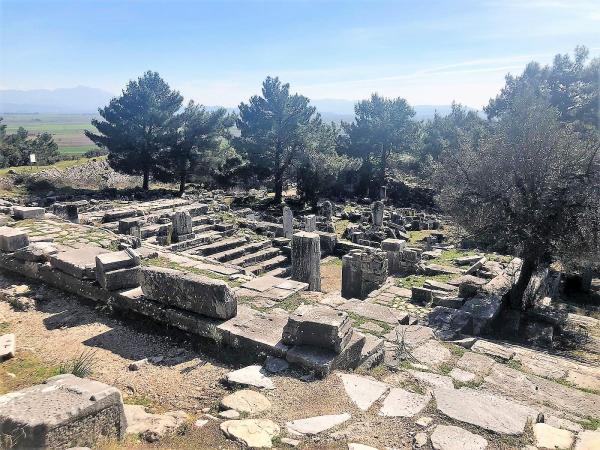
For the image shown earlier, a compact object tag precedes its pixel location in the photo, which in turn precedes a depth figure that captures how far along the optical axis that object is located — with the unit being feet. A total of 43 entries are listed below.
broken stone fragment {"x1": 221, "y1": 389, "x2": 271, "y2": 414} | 14.78
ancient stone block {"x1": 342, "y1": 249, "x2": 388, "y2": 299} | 40.37
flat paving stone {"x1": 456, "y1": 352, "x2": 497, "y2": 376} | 20.53
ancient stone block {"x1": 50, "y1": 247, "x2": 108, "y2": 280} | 25.89
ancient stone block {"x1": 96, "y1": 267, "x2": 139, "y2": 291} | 24.17
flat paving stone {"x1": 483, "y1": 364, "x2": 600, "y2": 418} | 18.28
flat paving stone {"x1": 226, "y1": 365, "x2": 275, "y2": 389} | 16.44
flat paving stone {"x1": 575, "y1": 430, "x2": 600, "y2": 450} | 13.76
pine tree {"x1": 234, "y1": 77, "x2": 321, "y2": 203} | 98.27
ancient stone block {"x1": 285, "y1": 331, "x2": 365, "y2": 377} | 17.16
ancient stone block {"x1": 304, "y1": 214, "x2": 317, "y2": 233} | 65.23
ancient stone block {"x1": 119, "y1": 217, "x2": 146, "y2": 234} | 51.42
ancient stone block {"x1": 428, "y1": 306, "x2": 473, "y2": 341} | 28.73
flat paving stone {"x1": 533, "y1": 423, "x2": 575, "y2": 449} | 13.65
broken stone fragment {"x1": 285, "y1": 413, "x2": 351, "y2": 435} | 13.51
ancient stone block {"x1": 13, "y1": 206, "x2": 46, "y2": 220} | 43.04
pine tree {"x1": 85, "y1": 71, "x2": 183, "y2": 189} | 92.17
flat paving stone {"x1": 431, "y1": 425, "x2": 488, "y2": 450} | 12.96
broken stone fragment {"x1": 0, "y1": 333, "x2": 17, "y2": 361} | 18.93
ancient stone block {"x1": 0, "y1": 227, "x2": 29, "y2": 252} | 29.60
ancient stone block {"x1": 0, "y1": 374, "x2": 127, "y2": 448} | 11.20
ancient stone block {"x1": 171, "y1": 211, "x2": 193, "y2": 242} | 53.88
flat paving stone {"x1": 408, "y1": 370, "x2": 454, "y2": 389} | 17.66
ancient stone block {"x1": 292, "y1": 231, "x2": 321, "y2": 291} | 38.58
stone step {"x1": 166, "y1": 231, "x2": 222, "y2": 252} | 51.16
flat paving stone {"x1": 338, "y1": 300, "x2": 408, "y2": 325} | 26.50
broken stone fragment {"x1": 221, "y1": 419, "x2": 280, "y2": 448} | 12.82
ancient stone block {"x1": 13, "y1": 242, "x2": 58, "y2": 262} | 28.66
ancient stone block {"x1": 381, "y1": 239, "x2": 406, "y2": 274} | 46.44
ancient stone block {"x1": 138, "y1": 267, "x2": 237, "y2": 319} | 20.75
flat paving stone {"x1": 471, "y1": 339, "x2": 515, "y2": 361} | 24.20
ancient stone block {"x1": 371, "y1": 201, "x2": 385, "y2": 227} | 75.41
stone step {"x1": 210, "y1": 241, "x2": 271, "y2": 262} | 50.97
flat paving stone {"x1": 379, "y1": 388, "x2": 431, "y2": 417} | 14.80
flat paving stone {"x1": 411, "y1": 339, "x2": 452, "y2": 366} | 21.26
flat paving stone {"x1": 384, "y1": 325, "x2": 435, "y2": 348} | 23.54
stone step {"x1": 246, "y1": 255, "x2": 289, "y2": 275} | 49.08
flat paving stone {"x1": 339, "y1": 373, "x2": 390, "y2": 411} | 15.48
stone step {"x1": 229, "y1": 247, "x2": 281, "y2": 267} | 50.90
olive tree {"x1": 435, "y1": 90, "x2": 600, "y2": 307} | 31.19
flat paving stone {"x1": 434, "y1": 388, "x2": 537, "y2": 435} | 14.14
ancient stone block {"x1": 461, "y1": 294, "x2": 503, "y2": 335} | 31.07
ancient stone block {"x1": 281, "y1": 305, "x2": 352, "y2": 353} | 17.89
